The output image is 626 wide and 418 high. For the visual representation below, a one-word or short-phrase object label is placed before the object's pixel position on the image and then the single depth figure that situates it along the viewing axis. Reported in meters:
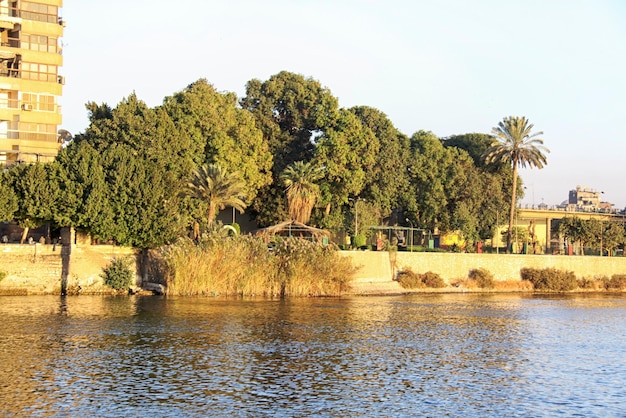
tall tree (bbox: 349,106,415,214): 90.94
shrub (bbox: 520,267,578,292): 81.62
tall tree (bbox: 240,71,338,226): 87.62
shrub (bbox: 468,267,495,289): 78.12
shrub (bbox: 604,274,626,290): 87.56
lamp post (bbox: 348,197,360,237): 83.86
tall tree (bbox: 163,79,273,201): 75.56
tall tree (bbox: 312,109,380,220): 86.12
